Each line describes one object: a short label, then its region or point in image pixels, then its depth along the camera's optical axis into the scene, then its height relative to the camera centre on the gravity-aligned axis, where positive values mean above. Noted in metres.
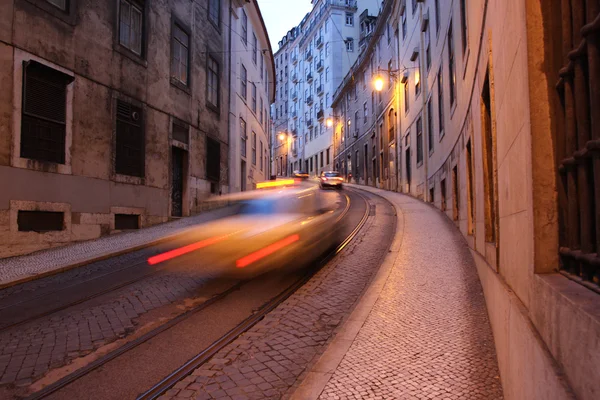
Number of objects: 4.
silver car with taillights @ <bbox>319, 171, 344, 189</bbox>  33.97 +2.76
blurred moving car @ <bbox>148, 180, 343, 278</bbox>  9.59 -0.65
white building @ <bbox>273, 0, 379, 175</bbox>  54.03 +20.07
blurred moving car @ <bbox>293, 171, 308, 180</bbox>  53.44 +4.99
